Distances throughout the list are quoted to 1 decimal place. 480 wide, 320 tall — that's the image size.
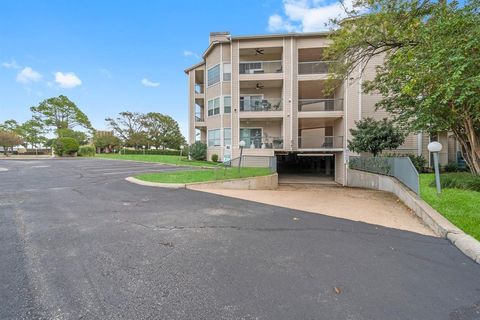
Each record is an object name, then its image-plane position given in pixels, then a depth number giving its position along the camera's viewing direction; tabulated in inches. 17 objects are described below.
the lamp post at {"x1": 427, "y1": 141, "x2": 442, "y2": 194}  264.8
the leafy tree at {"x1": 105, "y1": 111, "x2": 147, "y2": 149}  1999.3
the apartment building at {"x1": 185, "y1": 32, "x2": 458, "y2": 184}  677.3
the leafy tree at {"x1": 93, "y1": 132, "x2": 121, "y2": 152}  1951.3
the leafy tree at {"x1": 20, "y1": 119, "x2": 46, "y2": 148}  1807.3
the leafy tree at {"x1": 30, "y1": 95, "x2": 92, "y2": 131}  1793.8
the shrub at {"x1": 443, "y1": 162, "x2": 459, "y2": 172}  567.0
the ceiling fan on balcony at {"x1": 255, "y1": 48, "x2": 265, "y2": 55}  756.0
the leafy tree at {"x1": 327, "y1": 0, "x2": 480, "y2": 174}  236.8
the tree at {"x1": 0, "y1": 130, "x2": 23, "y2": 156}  1439.3
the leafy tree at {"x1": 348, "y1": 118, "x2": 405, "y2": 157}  553.6
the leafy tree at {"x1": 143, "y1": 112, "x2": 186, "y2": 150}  2071.9
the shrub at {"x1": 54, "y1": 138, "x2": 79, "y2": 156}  1411.2
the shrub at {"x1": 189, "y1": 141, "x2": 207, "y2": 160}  872.9
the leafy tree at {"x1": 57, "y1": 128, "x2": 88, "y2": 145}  1754.4
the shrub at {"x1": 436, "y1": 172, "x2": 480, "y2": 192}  282.5
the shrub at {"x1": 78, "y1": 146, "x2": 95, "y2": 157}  1491.1
